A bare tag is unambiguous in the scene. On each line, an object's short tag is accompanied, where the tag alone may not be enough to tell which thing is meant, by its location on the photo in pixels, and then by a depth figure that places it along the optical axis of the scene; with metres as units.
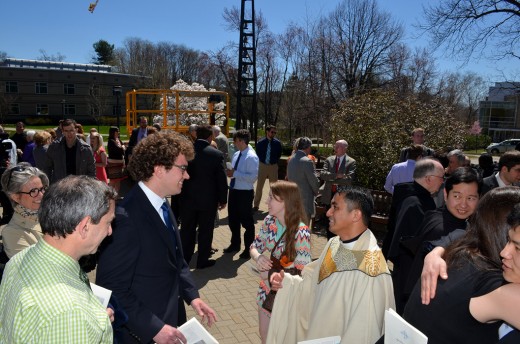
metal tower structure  19.48
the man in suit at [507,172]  4.73
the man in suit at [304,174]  7.27
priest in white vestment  2.46
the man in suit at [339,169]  7.60
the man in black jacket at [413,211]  3.85
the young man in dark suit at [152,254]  2.37
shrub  9.48
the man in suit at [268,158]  10.07
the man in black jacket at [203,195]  6.27
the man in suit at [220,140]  9.63
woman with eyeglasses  2.91
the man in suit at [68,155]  7.03
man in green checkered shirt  1.46
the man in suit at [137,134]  10.59
